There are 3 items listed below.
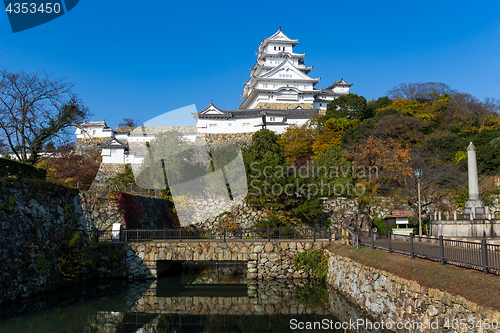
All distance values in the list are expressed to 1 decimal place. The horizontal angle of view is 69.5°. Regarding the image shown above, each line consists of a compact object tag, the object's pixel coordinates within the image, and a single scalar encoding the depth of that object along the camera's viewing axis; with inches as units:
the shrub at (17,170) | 587.8
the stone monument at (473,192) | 697.6
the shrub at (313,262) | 714.8
